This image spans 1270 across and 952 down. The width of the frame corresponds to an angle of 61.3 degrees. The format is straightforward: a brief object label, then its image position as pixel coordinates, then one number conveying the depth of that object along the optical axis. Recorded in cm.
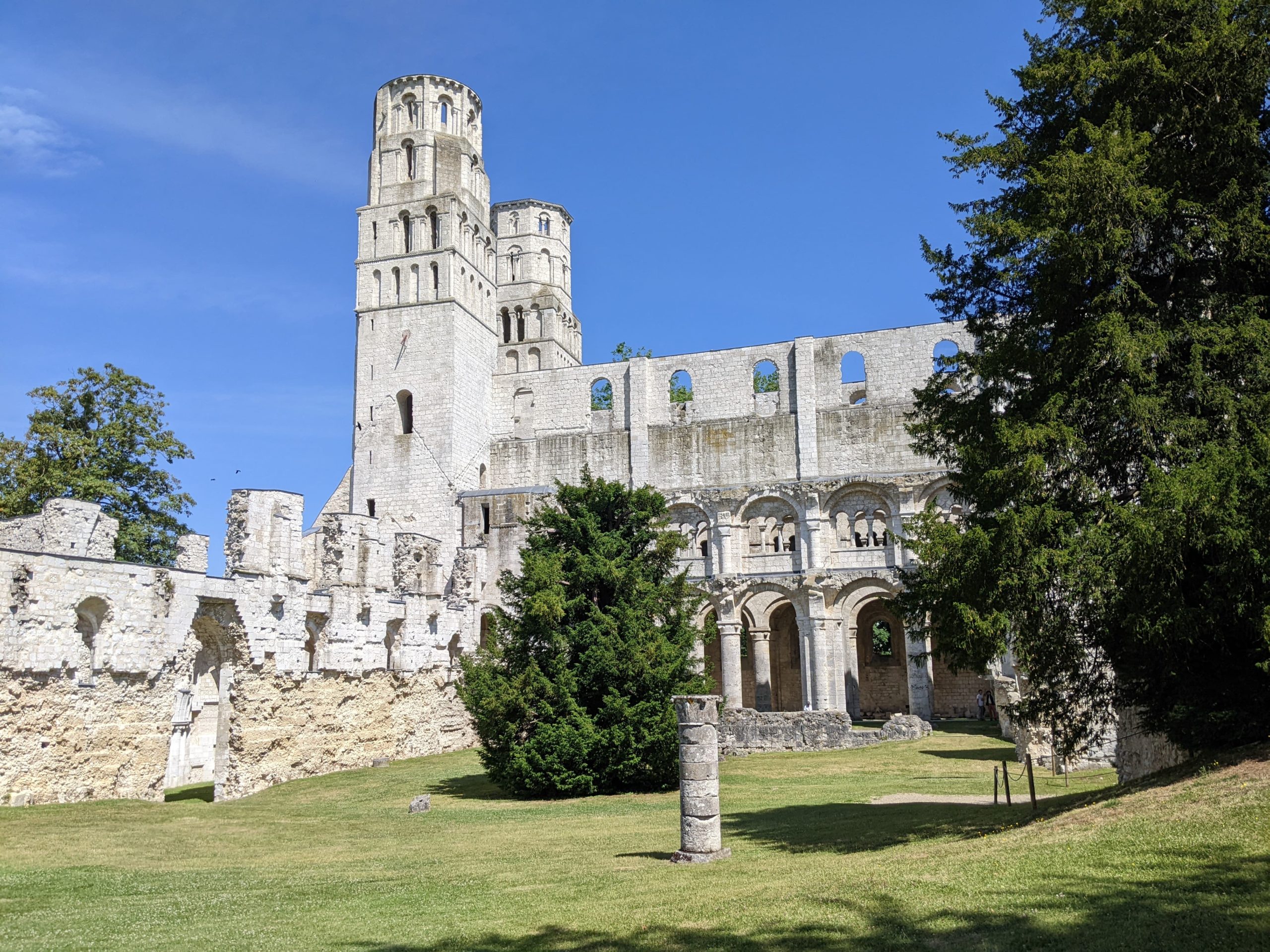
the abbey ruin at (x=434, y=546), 1975
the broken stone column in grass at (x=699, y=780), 1252
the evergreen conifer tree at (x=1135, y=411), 1062
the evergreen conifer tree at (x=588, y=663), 1972
